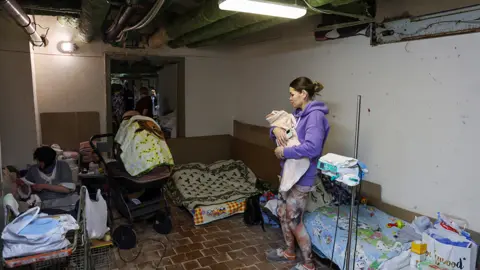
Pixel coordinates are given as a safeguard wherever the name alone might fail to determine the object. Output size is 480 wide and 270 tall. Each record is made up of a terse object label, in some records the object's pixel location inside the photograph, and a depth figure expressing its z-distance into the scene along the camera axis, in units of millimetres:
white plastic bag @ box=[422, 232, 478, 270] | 2402
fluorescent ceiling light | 2297
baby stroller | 3521
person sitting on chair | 3194
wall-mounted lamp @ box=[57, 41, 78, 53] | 4863
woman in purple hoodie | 2801
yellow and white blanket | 3459
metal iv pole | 2283
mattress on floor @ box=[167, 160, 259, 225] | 4184
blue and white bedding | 2736
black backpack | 4027
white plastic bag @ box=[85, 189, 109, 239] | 2711
